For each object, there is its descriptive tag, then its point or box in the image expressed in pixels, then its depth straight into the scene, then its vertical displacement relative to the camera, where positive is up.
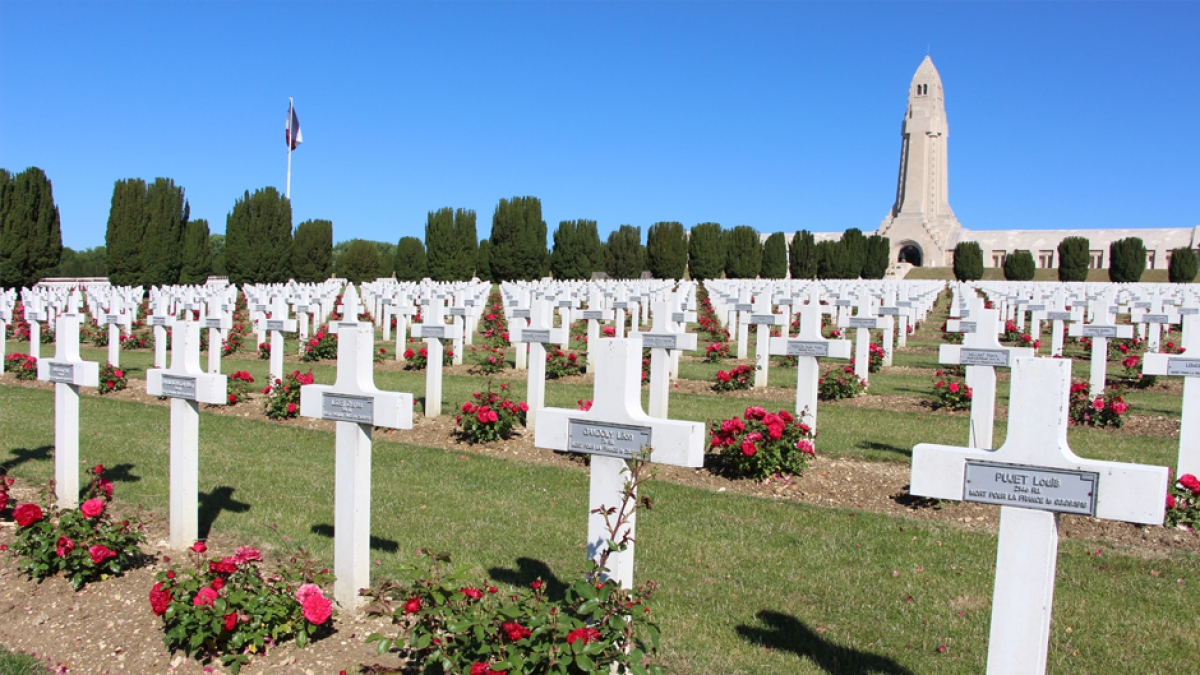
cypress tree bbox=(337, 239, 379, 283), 41.00 +1.35
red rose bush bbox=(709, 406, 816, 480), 6.23 -0.98
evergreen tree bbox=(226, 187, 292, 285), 35.50 +2.13
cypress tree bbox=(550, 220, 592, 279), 43.06 +2.16
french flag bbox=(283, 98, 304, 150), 34.28 +6.26
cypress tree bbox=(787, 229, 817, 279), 47.91 +2.80
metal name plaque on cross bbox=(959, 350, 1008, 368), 6.29 -0.31
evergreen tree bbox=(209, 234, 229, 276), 52.83 +3.04
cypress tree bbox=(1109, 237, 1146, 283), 43.78 +3.01
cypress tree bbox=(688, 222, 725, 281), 45.41 +2.73
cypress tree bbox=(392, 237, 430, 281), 44.06 +1.71
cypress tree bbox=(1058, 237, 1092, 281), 46.00 +3.13
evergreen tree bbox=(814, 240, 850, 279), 48.03 +2.66
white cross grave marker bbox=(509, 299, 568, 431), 7.54 -0.39
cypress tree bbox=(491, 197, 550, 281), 39.75 +2.68
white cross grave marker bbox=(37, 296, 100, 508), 4.99 -0.68
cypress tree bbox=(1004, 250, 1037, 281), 46.12 +2.52
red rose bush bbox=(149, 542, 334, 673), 3.30 -1.22
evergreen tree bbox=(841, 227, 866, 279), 48.38 +3.26
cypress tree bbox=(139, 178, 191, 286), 33.25 +1.92
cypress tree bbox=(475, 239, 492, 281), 41.25 +1.64
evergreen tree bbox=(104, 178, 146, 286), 32.94 +1.94
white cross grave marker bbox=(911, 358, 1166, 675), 2.64 -0.55
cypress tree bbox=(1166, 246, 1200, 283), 42.97 +2.76
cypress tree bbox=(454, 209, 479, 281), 39.09 +2.40
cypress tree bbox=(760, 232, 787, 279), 47.31 +2.70
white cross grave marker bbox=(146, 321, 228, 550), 4.47 -0.70
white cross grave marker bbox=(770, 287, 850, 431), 6.97 -0.36
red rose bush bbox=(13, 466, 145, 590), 4.04 -1.22
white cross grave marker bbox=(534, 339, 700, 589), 3.16 -0.50
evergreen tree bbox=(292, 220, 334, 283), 37.91 +1.75
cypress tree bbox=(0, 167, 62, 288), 30.14 +1.83
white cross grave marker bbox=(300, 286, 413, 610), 3.74 -0.64
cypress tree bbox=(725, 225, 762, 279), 45.69 +2.72
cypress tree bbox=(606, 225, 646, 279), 46.59 +2.46
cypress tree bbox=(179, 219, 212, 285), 34.44 +1.30
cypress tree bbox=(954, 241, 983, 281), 49.00 +2.83
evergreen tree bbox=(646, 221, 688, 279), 45.00 +2.73
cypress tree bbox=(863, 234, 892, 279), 49.66 +2.93
